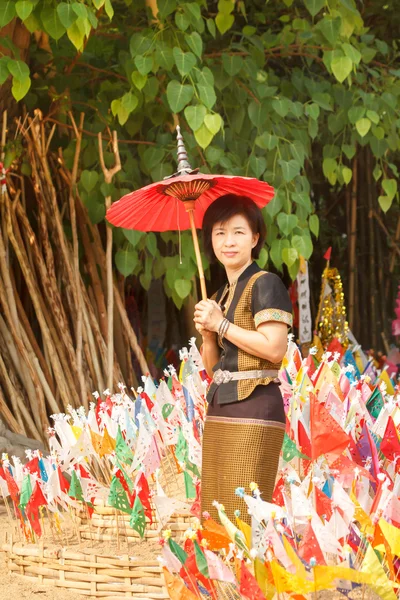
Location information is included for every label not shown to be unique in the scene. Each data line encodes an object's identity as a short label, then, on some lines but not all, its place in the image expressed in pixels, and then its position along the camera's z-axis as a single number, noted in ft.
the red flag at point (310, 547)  28.00
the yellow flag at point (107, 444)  33.30
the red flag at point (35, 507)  32.30
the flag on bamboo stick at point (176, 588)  28.15
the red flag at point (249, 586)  27.74
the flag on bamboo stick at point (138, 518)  31.54
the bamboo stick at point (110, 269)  37.89
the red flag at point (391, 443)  31.41
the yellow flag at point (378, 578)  27.41
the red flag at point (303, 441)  31.23
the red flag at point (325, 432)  30.57
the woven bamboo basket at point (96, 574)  31.20
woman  29.67
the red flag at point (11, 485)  32.76
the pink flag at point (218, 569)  27.96
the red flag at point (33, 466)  32.76
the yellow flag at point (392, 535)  27.97
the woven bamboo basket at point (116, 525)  32.20
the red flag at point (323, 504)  29.09
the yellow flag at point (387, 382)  36.80
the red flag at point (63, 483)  32.46
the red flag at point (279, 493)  30.55
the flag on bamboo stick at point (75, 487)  32.32
